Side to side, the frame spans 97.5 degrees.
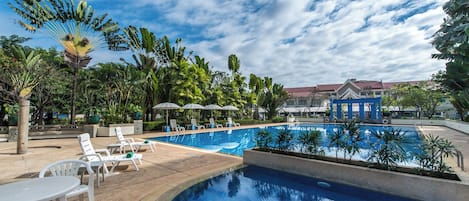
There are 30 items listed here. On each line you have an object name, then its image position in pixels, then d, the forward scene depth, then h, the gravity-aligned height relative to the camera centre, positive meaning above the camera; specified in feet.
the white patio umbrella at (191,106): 50.62 +0.92
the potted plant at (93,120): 41.04 -1.91
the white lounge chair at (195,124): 55.56 -4.08
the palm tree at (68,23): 39.40 +17.27
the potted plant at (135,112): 46.83 -0.43
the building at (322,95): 122.56 +8.49
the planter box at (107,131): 40.16 -4.05
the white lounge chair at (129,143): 23.60 -3.88
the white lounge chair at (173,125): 50.50 -3.89
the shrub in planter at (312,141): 17.08 -2.68
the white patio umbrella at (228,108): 62.48 +0.44
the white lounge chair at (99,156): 14.46 -3.45
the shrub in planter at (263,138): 20.07 -2.89
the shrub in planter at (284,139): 18.66 -2.76
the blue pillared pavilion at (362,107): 77.66 +0.50
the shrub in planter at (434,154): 12.29 -2.92
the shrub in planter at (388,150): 13.34 -2.76
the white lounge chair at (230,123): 66.59 -4.40
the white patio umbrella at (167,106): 46.29 +0.88
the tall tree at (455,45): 35.50 +13.89
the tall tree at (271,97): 91.82 +5.42
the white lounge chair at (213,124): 60.86 -4.40
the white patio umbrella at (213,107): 58.03 +0.73
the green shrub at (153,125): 50.29 -3.80
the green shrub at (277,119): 89.71 -4.58
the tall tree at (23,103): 21.98 +0.85
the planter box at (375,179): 11.02 -4.46
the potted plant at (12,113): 36.32 -0.35
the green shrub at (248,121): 75.81 -4.71
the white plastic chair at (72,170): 8.73 -2.65
